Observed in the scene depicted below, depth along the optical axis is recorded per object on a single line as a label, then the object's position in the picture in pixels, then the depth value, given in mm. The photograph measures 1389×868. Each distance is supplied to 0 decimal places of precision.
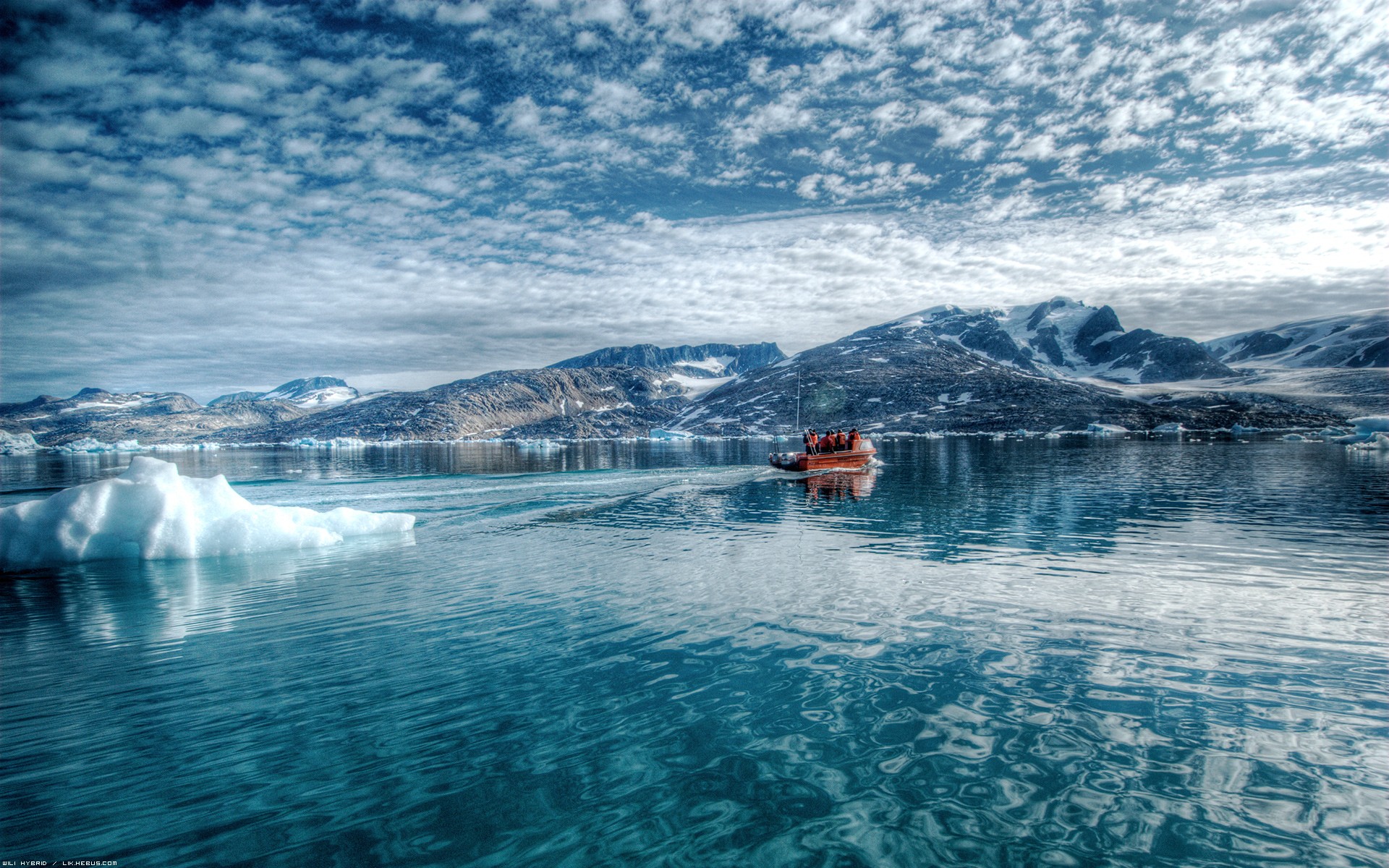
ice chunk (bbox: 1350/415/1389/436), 92250
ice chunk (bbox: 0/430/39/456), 185625
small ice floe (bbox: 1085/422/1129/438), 158125
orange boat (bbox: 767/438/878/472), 59500
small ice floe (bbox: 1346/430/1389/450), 80875
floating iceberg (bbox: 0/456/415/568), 21688
